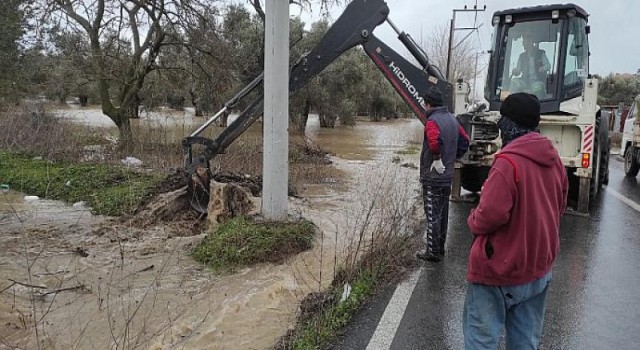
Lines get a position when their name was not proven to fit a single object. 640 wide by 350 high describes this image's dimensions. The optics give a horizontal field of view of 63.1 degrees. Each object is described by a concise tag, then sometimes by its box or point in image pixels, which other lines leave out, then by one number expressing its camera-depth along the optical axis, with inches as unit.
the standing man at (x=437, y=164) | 231.1
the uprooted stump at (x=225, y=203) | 298.5
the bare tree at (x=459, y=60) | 1745.8
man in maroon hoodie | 108.8
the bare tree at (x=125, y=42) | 626.5
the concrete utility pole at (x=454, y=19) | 1181.5
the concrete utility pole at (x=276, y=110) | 251.8
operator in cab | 364.8
